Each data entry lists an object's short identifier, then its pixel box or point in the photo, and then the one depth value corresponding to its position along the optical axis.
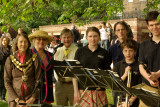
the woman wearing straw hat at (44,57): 5.11
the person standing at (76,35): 15.88
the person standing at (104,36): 16.03
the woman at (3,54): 8.95
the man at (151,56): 4.46
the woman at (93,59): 4.91
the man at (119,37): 5.53
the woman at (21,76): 4.67
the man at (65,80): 5.48
